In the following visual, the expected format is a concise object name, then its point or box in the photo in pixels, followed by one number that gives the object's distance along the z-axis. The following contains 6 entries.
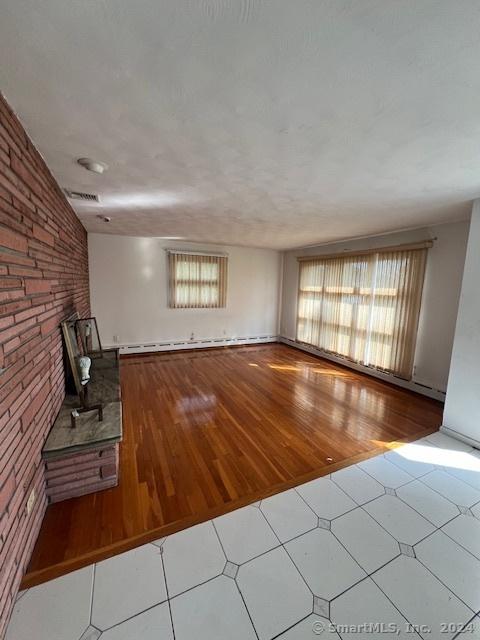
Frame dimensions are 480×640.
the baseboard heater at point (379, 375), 3.63
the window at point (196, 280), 5.42
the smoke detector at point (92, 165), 1.87
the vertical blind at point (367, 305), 3.84
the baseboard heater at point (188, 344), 5.33
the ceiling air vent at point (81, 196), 2.55
